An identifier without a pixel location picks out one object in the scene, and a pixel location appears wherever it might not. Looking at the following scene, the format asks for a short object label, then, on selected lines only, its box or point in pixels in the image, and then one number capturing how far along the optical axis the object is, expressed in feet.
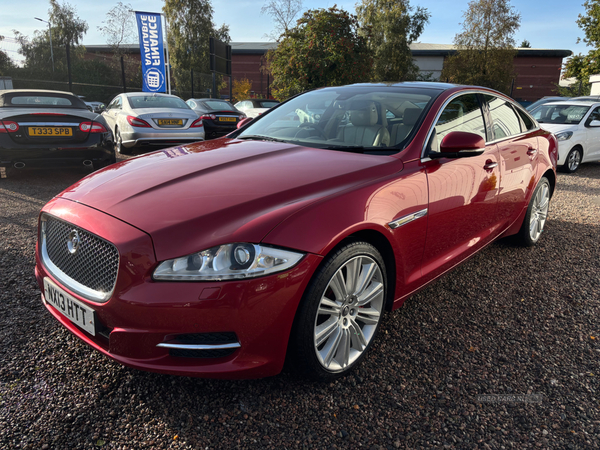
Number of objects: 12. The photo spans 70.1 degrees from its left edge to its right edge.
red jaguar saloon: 5.67
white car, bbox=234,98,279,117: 50.03
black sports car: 19.56
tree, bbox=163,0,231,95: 133.18
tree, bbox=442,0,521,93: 111.45
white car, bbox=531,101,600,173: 29.17
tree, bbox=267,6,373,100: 47.19
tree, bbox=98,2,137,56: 142.51
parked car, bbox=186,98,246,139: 41.14
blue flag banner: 59.47
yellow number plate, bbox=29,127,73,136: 19.76
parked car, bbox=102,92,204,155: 27.89
